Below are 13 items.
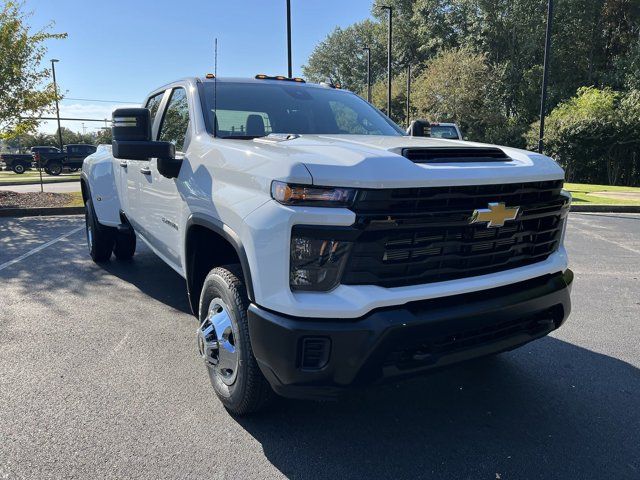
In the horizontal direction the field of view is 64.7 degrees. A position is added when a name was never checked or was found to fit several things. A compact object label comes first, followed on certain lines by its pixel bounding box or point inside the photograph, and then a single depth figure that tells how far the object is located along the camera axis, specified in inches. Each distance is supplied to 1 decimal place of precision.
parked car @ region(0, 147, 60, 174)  1314.0
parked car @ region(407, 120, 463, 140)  521.1
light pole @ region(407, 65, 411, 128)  1373.3
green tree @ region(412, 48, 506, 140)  1302.9
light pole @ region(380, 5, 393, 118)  1000.9
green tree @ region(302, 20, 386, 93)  2321.6
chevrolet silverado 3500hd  84.9
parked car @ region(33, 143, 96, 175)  1149.7
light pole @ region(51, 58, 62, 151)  508.1
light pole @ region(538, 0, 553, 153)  583.7
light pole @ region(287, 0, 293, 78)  567.8
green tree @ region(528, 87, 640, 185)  893.2
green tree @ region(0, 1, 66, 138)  459.9
